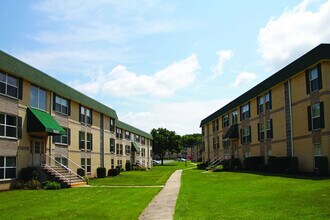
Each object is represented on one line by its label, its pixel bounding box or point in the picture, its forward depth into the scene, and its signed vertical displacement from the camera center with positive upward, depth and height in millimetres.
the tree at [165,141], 101375 +1921
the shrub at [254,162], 39441 -1588
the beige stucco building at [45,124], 24250 +2057
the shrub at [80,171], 34938 -2004
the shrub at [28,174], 25562 -1588
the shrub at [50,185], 25359 -2339
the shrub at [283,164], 30953 -1441
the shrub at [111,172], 43500 -2585
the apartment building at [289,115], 27219 +2923
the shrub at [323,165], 26422 -1310
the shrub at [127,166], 59141 -2654
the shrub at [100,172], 40719 -2406
